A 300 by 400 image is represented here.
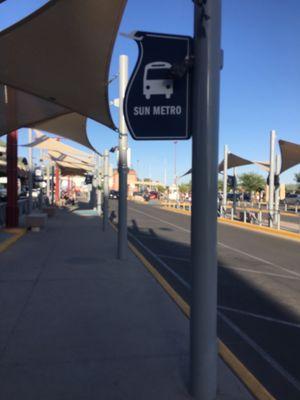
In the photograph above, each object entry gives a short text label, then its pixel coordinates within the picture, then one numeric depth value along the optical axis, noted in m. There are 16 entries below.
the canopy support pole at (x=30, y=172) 20.70
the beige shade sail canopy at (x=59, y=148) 22.62
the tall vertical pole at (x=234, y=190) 26.83
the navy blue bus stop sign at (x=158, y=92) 3.64
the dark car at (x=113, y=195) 69.88
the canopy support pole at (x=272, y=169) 21.89
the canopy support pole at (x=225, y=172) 27.42
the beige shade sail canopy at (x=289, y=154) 22.03
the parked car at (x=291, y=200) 58.21
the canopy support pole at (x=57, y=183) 38.03
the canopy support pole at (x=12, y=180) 16.36
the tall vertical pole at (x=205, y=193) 3.48
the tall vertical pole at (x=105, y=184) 16.98
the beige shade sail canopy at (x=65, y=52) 6.35
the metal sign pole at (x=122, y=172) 10.14
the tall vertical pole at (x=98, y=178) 28.62
